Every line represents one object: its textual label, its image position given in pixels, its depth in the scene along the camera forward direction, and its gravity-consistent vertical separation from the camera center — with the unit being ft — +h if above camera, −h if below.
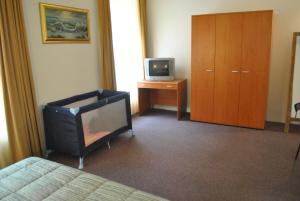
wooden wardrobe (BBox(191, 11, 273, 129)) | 12.19 -0.65
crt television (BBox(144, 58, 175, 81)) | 14.99 -0.74
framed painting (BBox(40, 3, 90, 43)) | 10.23 +1.64
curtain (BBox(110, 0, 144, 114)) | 14.23 +0.75
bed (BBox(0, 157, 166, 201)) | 4.98 -2.81
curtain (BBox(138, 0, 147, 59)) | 15.85 +2.41
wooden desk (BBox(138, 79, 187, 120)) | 14.79 -2.59
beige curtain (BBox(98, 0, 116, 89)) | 12.75 +0.68
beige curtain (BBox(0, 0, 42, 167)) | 8.59 -0.95
